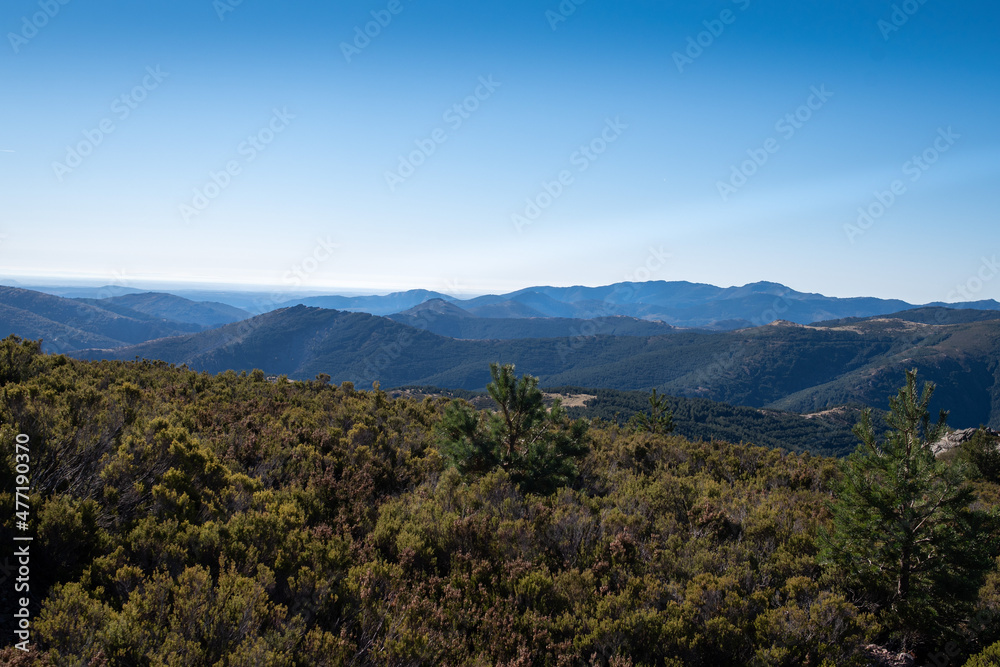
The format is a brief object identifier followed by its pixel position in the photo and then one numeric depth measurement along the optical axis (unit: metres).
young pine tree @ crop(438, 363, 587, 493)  10.48
